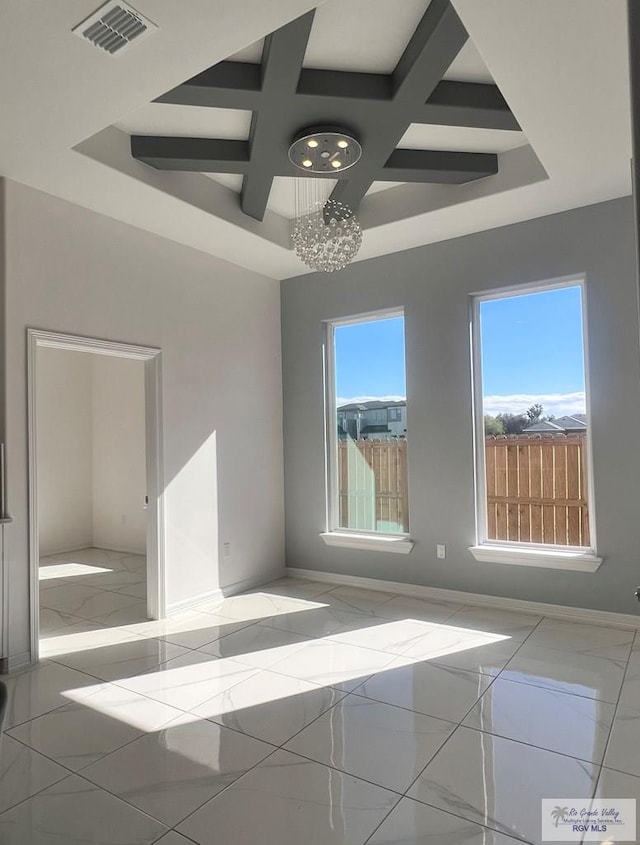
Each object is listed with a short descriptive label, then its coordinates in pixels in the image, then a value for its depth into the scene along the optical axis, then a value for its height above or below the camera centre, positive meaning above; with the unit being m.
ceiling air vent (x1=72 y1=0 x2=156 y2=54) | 2.03 +1.64
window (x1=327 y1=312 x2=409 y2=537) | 4.86 +0.07
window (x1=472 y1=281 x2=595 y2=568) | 4.05 +0.11
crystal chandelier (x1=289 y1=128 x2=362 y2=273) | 3.14 +1.34
